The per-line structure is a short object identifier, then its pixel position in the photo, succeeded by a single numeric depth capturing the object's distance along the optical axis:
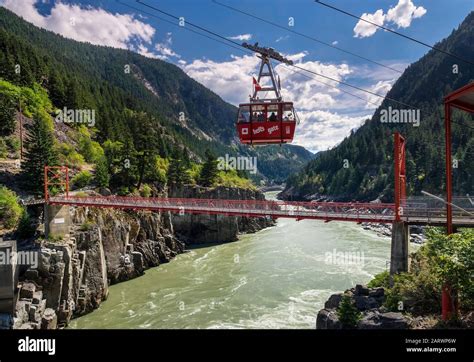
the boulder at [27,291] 21.09
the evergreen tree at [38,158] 32.25
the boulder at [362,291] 19.67
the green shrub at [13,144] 40.78
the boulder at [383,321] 13.96
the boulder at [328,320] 17.19
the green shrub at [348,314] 16.38
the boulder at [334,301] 19.81
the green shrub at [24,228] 26.09
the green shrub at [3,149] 38.42
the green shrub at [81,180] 40.44
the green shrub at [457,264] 12.39
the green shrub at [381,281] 20.70
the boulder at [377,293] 19.21
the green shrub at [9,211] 26.56
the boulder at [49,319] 20.86
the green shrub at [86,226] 28.78
